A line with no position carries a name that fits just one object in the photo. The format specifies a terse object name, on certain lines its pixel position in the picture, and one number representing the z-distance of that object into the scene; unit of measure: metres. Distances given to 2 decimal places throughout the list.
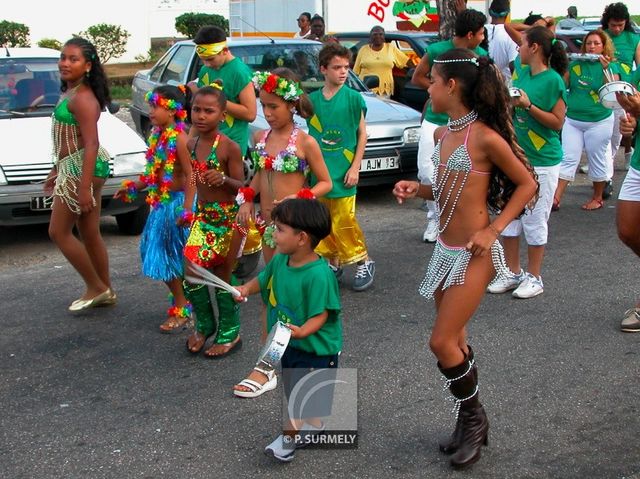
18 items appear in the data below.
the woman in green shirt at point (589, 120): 9.07
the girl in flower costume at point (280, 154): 5.14
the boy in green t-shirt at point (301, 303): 4.07
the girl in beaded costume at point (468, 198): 4.01
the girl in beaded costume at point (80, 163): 5.98
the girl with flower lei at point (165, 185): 5.54
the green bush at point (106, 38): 26.33
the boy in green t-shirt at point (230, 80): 6.34
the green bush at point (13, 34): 24.94
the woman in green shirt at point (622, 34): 9.81
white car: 7.76
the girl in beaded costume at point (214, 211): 5.33
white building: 26.64
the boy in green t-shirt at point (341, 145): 6.70
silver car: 9.71
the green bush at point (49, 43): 25.55
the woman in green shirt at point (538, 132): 6.60
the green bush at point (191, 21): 29.56
